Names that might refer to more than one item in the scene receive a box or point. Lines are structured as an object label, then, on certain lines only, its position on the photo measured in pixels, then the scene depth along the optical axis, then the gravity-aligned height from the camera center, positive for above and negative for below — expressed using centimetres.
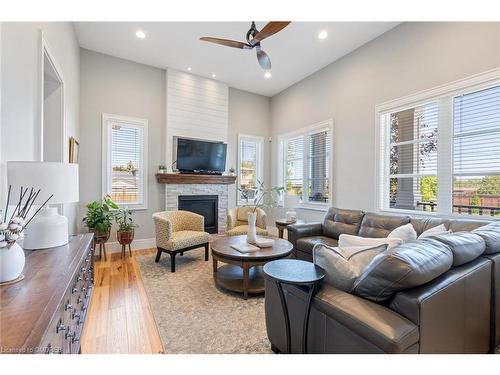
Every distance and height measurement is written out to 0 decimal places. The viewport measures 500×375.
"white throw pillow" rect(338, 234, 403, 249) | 186 -46
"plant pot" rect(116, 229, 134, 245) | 413 -88
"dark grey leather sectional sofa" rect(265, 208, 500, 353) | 112 -66
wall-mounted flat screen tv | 506 +62
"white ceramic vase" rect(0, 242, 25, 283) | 112 -37
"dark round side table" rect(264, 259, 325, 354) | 144 -57
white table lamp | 147 -4
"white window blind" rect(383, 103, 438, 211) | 334 +43
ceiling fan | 252 +161
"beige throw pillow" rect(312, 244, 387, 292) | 147 -47
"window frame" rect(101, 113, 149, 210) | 448 +64
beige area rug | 196 -126
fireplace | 521 -48
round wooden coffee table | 273 -85
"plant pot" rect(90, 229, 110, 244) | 383 -82
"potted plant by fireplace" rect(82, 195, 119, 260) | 379 -58
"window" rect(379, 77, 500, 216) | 281 +45
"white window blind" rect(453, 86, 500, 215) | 277 +42
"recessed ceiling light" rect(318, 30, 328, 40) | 373 +233
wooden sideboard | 78 -47
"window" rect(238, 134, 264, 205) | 610 +56
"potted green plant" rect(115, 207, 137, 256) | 414 -78
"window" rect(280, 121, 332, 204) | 493 +51
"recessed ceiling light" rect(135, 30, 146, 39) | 375 +232
